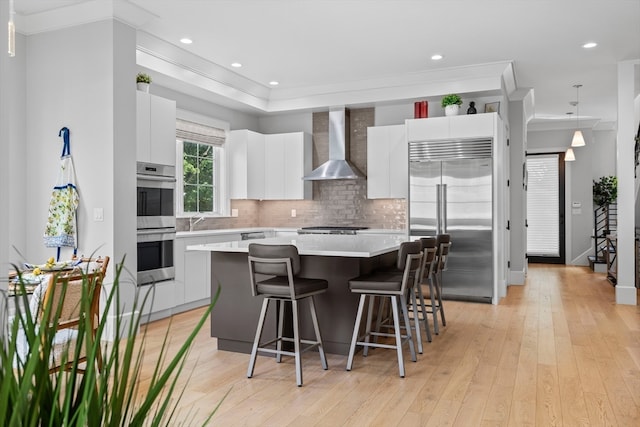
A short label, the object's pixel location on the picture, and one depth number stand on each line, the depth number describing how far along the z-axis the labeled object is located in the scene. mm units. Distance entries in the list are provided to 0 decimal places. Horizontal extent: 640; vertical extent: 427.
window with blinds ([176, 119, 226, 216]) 6668
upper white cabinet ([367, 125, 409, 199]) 6953
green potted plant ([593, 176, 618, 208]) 10055
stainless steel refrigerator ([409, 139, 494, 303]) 6238
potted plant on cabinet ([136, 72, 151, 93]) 5082
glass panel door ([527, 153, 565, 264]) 10875
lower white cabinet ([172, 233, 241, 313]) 5617
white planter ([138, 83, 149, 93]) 5104
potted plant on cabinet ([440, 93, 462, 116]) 6426
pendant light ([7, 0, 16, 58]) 2262
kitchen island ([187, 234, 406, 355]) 3951
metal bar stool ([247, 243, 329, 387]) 3367
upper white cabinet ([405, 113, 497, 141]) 6223
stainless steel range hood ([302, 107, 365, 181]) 7250
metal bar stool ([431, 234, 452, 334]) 4746
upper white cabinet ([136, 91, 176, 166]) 5023
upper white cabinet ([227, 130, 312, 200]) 7426
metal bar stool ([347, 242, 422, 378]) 3520
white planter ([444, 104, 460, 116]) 6430
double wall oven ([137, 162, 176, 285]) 5012
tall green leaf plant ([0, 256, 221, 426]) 544
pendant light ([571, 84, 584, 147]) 8969
